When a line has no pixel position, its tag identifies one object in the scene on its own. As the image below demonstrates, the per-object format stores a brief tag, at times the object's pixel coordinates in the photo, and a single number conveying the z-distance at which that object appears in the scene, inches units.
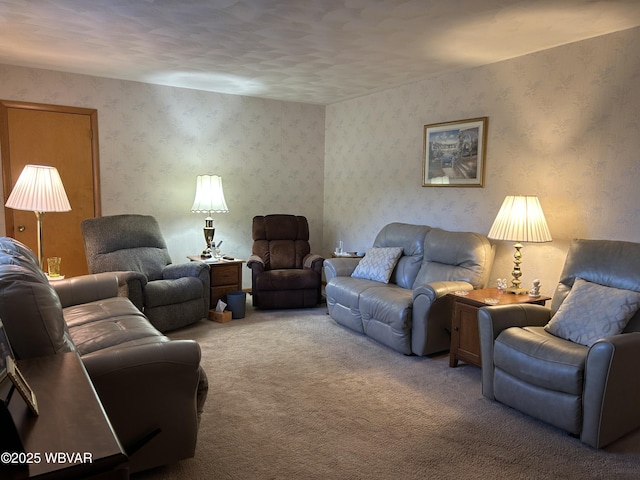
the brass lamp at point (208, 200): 199.2
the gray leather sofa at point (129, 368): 68.0
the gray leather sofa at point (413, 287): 144.9
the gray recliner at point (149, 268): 162.2
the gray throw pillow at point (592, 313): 105.0
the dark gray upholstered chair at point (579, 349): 95.1
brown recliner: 199.2
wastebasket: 186.9
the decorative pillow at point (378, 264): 175.9
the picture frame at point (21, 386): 48.4
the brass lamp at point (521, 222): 132.6
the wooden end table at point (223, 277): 190.4
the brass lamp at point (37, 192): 133.2
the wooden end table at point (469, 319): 131.9
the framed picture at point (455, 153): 164.9
